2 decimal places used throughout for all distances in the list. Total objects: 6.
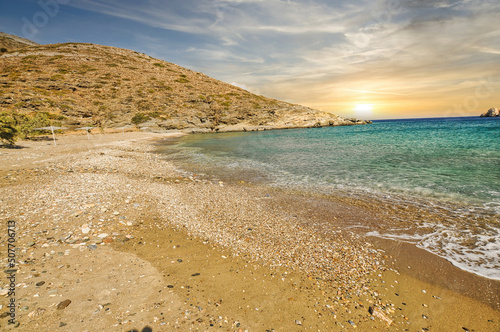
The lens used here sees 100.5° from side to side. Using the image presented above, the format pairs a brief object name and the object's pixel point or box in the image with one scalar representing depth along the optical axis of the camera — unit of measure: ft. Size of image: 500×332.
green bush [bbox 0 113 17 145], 77.52
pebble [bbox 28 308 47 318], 14.19
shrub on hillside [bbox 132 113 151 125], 227.81
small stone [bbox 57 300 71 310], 15.01
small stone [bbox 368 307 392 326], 15.44
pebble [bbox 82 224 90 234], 25.01
